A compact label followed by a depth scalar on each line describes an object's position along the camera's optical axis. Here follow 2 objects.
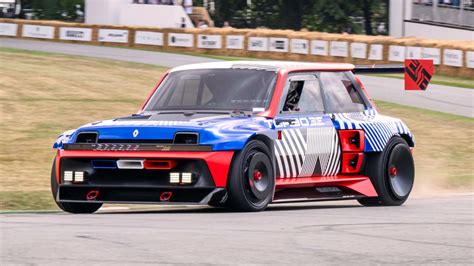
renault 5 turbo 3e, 19.83
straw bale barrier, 82.94
